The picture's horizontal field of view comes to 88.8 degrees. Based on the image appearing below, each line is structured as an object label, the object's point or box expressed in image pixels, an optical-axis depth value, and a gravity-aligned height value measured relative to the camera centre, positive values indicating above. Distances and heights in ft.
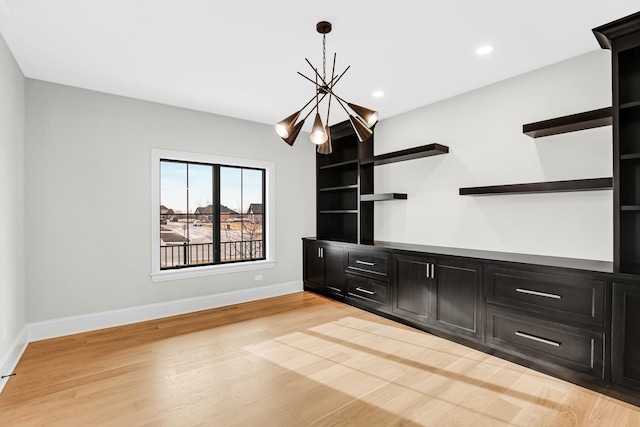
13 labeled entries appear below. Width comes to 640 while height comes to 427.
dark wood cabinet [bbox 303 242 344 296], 15.39 -2.77
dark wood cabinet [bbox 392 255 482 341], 10.14 -2.73
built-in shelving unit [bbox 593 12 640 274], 7.73 +1.94
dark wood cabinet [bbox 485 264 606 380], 7.78 -2.73
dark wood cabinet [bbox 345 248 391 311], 13.04 -2.78
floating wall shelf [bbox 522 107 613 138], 8.39 +2.43
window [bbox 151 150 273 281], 13.94 -0.11
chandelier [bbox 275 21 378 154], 7.82 +2.21
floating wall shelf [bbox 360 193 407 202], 13.86 +0.69
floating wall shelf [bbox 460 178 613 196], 8.42 +0.75
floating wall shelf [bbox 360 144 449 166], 12.44 +2.38
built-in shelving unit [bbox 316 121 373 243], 15.90 +1.29
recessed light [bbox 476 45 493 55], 9.03 +4.57
